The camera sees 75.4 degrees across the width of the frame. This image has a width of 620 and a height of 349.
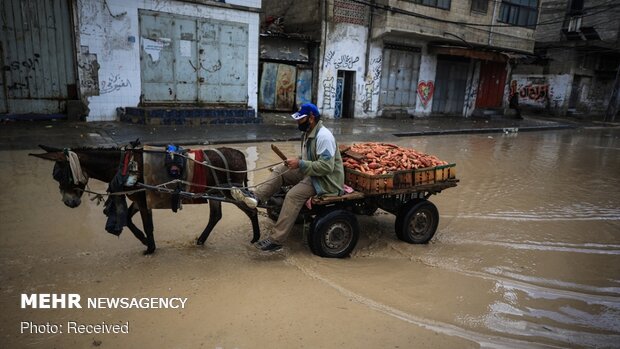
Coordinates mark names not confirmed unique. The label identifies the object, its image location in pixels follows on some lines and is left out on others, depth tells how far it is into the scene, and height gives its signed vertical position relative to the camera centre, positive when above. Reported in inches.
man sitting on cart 170.7 -38.2
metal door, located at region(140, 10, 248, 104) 510.6 +24.3
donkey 153.1 -41.0
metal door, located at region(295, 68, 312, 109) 691.4 -2.5
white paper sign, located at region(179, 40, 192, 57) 527.5 +38.2
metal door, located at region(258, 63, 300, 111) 666.8 -5.0
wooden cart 176.9 -55.4
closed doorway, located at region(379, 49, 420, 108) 770.2 +22.5
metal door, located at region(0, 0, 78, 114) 438.3 +14.8
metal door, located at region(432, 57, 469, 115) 859.4 +15.0
